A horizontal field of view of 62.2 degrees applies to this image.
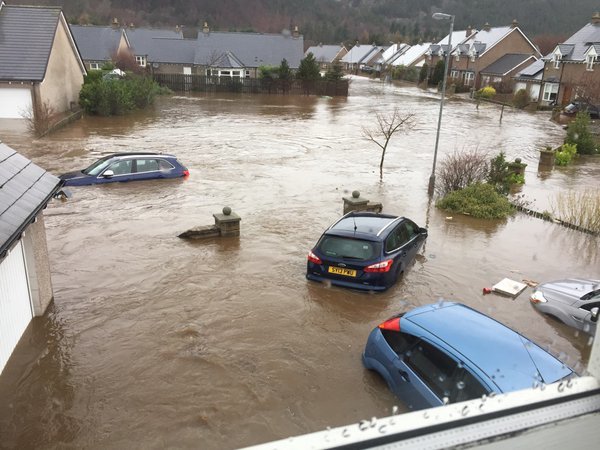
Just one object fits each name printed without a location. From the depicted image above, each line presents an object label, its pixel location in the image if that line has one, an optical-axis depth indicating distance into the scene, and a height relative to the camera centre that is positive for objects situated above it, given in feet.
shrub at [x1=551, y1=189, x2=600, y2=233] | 47.29 -12.50
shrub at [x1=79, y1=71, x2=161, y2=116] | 112.16 -6.89
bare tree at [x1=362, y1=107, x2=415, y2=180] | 100.85 -11.77
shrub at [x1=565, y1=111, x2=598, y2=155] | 90.97 -9.73
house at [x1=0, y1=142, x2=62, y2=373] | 22.94 -9.48
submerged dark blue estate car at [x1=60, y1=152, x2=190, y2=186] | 57.06 -11.79
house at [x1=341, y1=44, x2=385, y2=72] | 374.20 +12.73
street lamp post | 51.65 +4.67
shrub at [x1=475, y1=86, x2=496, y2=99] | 193.06 -5.67
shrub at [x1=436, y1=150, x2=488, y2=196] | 58.95 -10.98
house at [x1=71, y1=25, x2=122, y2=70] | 204.13 +8.36
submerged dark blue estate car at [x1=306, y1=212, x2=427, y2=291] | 32.19 -11.44
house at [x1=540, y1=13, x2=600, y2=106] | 151.84 +4.60
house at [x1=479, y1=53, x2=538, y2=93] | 203.20 +3.27
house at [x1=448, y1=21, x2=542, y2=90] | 221.05 +12.29
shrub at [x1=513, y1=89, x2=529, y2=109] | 171.83 -6.71
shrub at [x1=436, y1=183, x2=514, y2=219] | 52.13 -12.83
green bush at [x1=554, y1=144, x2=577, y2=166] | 82.17 -11.88
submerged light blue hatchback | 18.17 -10.35
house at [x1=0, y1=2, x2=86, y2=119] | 95.81 +0.11
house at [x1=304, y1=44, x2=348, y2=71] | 417.28 +16.55
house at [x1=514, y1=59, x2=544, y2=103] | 181.06 -0.09
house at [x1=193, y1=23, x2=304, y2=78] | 206.69 +6.96
